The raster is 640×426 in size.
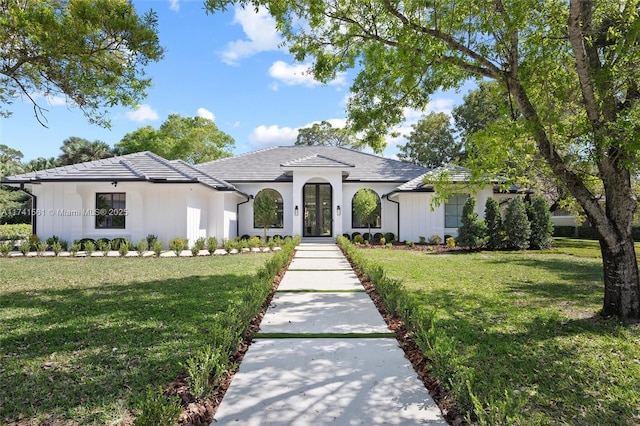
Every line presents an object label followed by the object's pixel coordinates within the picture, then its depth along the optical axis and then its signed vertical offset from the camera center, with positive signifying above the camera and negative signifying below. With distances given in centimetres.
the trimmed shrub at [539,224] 1736 -8
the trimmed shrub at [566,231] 3058 -72
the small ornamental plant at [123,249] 1470 -103
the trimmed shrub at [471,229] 1680 -30
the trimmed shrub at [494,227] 1705 -21
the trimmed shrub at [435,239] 2000 -88
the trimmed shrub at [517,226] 1677 -17
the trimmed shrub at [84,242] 1620 -82
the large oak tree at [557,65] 524 +248
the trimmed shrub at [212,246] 1546 -96
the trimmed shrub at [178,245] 1483 -91
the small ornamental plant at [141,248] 1484 -99
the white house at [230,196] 1694 +133
